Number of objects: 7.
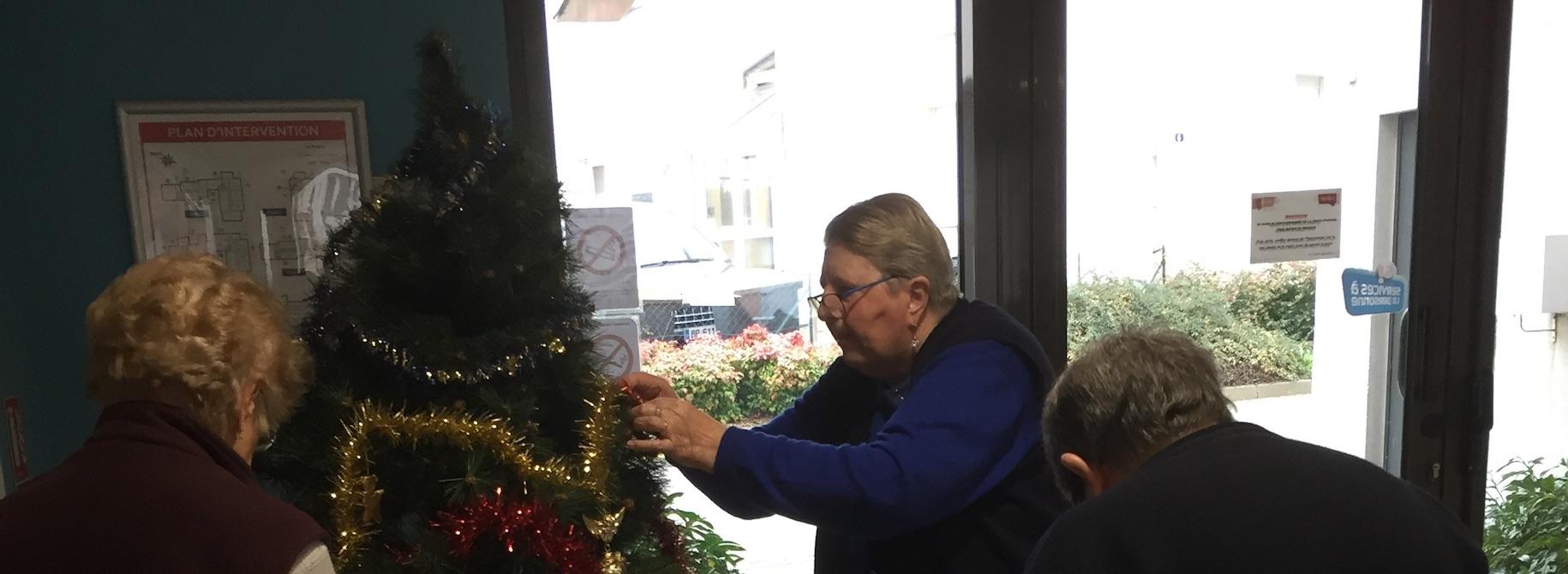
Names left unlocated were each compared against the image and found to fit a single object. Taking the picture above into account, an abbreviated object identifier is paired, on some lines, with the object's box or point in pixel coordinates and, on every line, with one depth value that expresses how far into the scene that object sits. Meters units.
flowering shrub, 2.10
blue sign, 2.29
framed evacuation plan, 1.55
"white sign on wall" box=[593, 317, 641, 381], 1.91
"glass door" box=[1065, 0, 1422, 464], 2.19
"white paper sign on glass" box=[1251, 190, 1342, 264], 2.24
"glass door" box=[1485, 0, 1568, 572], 2.29
